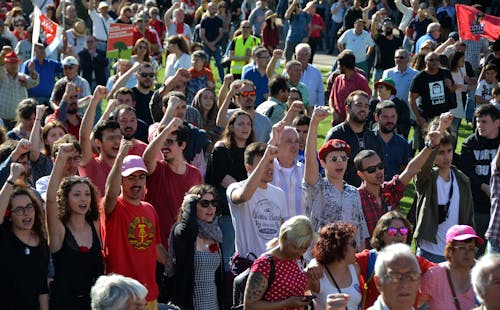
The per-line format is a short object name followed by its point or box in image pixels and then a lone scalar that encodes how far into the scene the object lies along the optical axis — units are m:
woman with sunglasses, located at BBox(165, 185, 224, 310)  8.13
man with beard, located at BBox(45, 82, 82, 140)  11.69
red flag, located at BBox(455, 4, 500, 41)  18.94
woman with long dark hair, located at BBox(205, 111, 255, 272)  10.02
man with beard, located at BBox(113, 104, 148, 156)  10.03
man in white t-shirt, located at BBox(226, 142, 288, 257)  8.43
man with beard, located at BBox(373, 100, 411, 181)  10.97
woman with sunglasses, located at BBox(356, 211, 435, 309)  7.68
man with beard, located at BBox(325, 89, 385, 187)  10.55
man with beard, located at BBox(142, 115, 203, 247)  9.22
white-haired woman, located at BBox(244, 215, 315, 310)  7.15
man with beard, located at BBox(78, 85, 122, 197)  9.21
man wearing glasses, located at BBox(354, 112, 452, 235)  8.92
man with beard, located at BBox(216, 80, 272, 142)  11.64
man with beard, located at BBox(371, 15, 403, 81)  20.45
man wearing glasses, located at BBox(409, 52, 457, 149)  14.58
